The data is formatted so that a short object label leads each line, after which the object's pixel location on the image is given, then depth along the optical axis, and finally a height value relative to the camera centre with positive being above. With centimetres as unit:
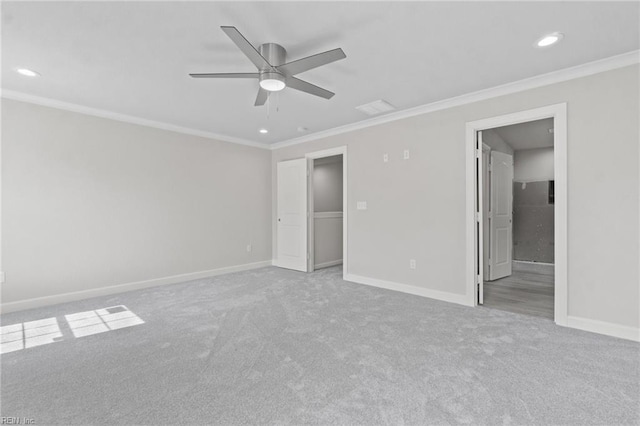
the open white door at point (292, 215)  552 -8
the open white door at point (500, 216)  484 -13
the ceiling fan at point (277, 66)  211 +107
